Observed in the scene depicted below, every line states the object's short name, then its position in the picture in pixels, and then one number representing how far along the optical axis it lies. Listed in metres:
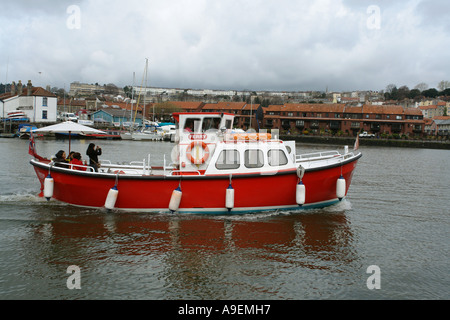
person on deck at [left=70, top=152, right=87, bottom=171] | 13.68
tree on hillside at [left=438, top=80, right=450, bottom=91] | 195.35
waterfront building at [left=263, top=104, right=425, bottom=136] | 84.75
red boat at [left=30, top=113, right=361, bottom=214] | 12.51
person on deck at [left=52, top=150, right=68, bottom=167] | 13.59
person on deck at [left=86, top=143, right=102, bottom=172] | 13.81
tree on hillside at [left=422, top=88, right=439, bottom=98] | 187.07
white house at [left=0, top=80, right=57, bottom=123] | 66.44
